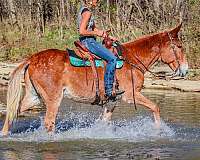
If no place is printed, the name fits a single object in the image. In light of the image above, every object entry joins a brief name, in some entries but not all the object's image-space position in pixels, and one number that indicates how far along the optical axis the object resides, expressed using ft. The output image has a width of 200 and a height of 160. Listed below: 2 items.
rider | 32.63
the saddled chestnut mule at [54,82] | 32.99
